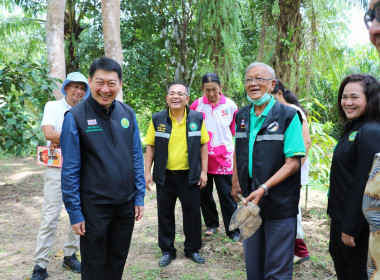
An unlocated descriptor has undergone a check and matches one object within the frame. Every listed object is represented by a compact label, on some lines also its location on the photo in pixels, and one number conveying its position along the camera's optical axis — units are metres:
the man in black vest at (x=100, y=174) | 2.41
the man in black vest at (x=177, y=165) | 3.78
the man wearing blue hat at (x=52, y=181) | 3.39
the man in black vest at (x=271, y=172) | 2.50
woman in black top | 2.20
